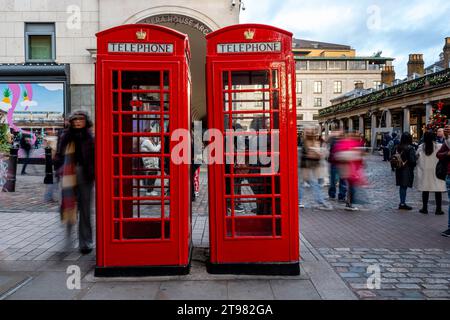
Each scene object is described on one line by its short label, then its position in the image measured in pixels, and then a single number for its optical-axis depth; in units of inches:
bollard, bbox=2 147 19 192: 428.1
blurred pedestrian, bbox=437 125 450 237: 250.5
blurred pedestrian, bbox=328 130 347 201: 368.8
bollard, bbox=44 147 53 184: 447.3
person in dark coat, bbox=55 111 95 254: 206.5
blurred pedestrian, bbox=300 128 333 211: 358.0
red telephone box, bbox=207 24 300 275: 167.6
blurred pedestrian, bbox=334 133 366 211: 342.0
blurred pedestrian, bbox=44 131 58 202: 376.8
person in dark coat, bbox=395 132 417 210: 339.3
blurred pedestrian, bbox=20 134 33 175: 624.4
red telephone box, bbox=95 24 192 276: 165.2
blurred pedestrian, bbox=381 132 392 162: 1011.6
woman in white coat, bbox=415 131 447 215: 315.3
